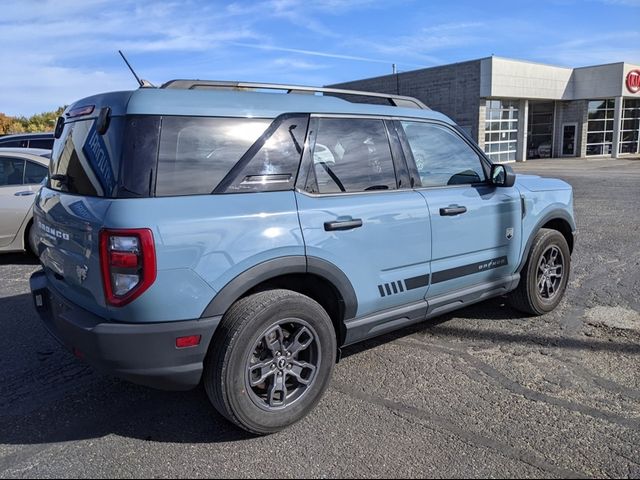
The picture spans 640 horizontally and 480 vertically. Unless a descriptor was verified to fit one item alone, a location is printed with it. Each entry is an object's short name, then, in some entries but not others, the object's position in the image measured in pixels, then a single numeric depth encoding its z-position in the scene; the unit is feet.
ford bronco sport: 9.20
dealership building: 94.58
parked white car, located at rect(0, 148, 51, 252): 23.99
